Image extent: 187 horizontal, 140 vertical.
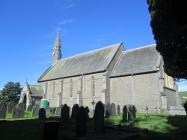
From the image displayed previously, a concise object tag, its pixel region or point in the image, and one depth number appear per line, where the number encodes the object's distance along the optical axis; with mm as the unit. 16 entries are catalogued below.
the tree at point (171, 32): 7525
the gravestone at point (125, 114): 12021
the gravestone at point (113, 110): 17357
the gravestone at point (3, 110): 15448
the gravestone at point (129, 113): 12642
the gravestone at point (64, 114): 10804
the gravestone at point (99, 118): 7651
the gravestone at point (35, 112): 17312
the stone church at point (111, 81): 20876
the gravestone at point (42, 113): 12794
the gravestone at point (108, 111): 15450
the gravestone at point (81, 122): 6793
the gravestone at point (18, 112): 15677
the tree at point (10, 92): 34827
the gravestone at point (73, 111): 12002
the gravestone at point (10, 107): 17495
